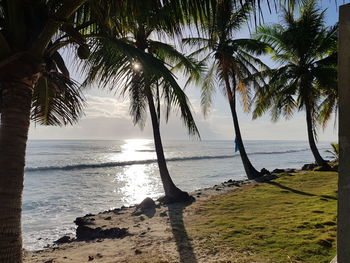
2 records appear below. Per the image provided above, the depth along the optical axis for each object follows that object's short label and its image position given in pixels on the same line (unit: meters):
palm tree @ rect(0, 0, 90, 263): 2.71
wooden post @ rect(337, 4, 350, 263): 2.43
